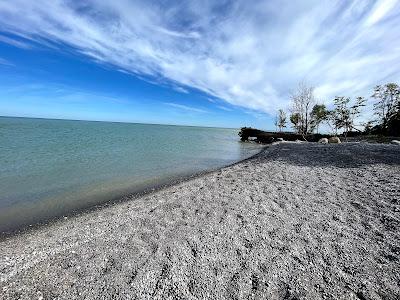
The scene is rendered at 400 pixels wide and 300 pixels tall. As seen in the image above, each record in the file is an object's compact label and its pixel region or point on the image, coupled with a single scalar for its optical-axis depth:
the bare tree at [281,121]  64.00
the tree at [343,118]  40.58
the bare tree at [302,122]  41.50
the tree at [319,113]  43.78
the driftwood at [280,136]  41.12
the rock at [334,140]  27.25
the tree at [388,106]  35.72
